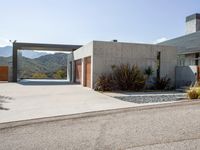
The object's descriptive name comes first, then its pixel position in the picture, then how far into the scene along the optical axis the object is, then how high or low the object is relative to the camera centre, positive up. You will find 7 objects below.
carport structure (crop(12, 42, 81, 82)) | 16.55 +3.00
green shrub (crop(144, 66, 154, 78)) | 10.85 +0.17
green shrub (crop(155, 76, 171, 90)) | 10.96 -0.69
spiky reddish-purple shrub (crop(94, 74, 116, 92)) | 10.00 -0.64
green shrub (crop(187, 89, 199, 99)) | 6.75 -0.87
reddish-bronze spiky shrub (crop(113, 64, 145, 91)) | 10.24 -0.25
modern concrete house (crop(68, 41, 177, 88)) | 10.47 +1.22
